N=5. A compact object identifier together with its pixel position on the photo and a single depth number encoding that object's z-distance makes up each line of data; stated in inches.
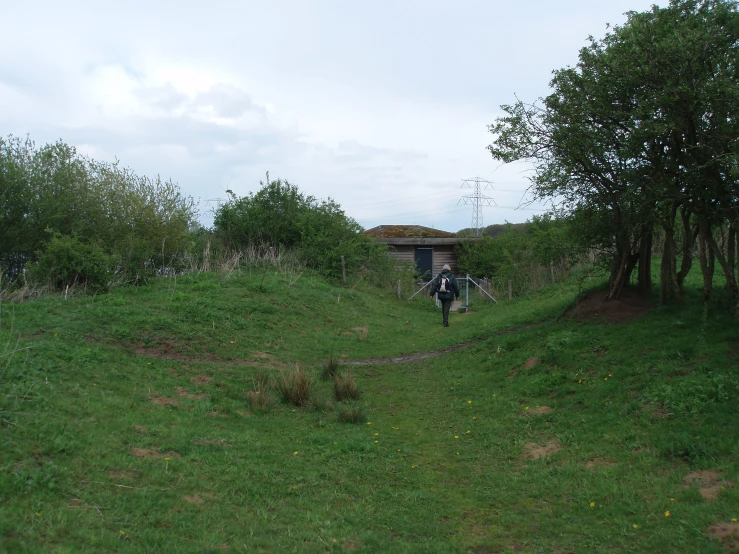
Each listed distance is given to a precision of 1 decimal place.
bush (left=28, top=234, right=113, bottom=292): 550.6
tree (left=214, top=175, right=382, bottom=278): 989.2
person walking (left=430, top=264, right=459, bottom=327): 689.6
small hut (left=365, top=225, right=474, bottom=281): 1225.4
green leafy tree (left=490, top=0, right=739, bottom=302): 316.2
